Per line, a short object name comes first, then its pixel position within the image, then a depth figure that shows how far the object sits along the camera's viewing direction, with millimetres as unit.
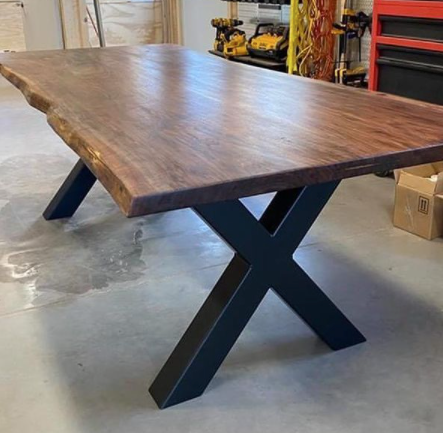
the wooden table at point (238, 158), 1328
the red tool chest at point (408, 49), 3100
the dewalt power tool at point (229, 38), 5312
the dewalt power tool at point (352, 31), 4059
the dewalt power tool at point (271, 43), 4785
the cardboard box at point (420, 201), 2689
